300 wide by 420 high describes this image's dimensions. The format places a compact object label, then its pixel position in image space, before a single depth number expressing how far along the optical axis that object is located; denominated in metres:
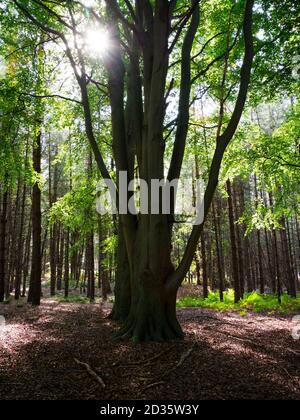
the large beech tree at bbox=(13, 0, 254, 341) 6.57
